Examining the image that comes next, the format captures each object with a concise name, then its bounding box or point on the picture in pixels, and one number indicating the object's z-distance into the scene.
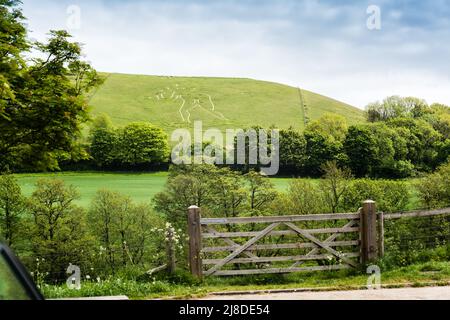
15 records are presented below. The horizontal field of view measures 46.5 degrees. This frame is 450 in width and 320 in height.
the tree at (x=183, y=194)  42.62
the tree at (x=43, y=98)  17.55
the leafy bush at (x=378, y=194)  41.28
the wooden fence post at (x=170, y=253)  10.22
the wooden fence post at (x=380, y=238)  11.46
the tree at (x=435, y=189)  38.01
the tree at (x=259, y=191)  42.19
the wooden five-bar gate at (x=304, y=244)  10.59
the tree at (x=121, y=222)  43.41
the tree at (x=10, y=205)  42.22
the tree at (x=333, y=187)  40.91
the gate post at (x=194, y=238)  10.53
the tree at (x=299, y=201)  40.09
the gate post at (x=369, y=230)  11.27
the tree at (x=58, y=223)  37.72
